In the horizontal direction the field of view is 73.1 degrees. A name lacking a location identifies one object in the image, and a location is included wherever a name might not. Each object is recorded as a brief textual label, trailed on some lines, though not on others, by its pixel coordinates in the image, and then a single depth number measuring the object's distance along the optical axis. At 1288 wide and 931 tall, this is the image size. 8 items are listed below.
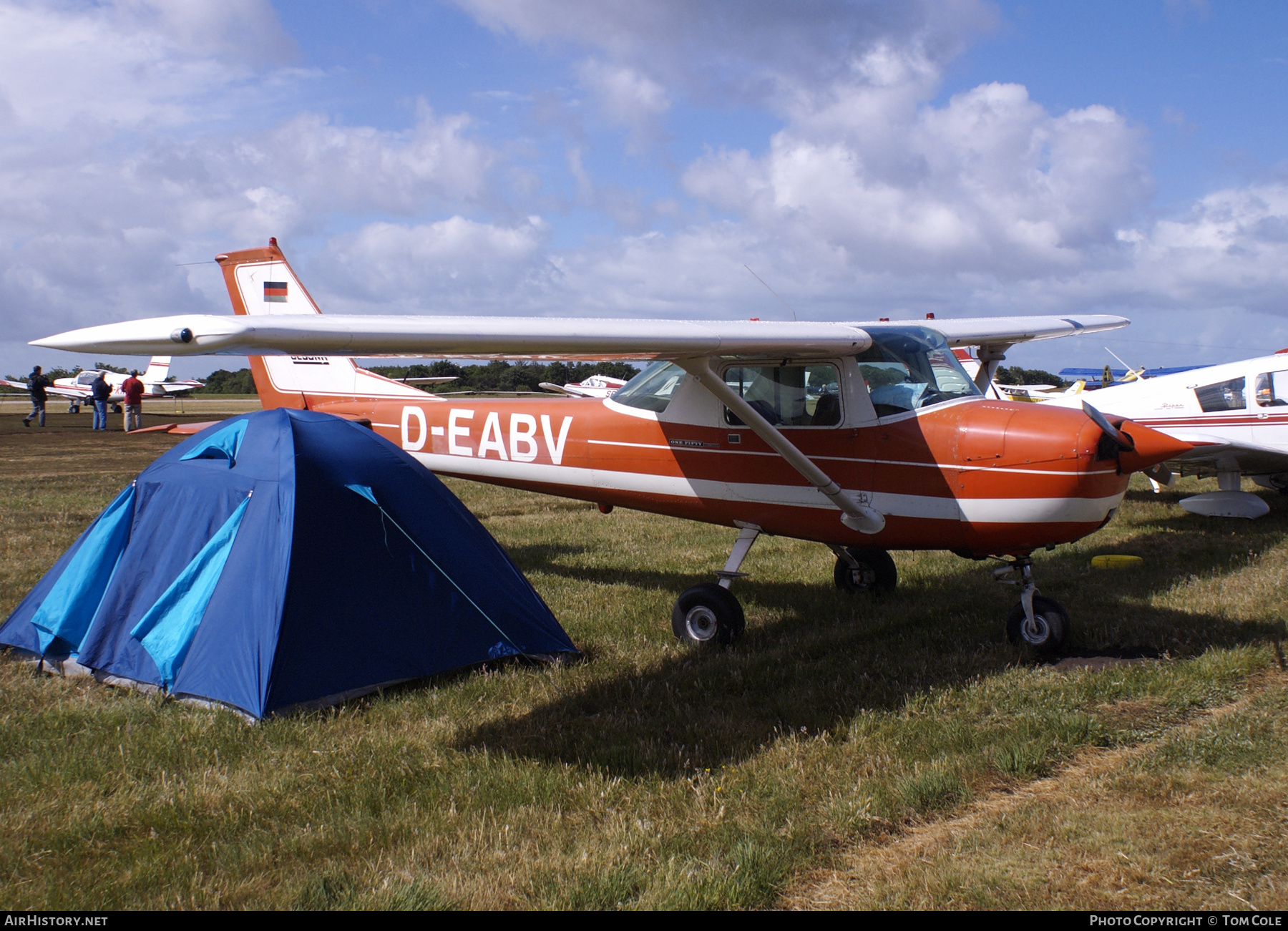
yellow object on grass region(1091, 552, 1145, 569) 8.91
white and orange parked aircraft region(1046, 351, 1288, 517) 11.22
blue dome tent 4.92
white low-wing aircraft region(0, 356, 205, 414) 47.62
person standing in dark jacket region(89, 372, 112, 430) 28.36
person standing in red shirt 25.72
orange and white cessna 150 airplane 5.45
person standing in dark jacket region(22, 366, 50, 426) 30.38
